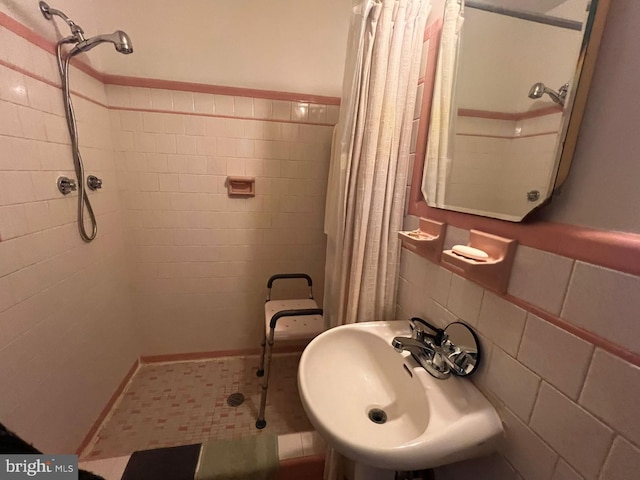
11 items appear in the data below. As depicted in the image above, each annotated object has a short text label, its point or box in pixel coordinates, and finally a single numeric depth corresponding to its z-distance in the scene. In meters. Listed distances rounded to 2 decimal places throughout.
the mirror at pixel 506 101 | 0.46
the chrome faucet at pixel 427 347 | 0.71
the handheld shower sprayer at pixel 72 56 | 1.04
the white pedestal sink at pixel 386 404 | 0.55
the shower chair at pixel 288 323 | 1.33
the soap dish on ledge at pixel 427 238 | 0.78
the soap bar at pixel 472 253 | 0.59
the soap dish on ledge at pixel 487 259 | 0.56
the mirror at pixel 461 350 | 0.67
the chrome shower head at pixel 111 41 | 1.05
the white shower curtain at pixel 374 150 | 0.84
